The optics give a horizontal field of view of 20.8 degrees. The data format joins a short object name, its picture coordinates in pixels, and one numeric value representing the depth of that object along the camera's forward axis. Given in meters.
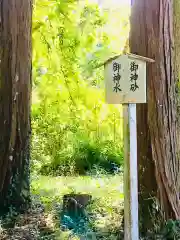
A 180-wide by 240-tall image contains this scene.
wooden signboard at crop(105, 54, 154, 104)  3.89
